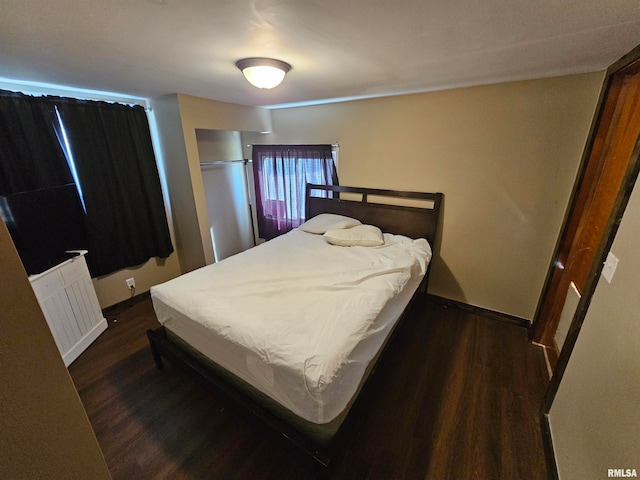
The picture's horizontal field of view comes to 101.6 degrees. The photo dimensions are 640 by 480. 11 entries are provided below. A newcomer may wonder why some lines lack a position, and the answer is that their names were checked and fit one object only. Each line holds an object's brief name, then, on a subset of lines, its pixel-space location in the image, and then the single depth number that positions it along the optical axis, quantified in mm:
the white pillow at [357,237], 2650
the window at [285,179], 3316
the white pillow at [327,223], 2936
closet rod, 3332
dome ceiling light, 1588
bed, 1275
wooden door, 1574
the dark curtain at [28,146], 2018
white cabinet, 1977
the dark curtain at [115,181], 2432
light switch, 1236
